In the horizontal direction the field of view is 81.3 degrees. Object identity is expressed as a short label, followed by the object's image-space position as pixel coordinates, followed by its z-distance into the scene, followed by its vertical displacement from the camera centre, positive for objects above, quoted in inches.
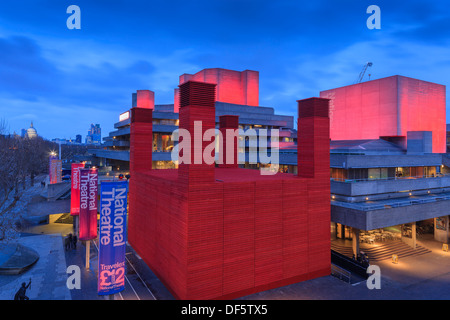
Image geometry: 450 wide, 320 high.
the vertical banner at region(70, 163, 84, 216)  1064.8 -133.1
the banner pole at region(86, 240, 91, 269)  866.1 -317.2
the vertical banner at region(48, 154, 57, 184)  1497.3 -80.1
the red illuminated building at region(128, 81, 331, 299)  617.6 -173.1
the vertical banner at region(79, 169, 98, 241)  843.4 -148.4
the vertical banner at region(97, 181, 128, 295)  545.6 -167.1
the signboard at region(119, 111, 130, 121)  2726.4 +471.6
